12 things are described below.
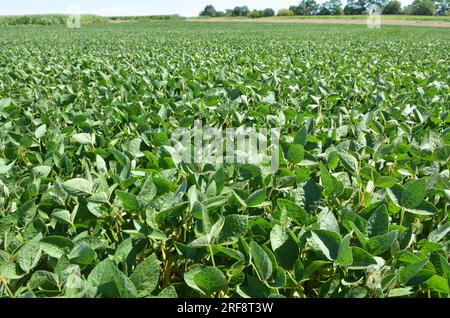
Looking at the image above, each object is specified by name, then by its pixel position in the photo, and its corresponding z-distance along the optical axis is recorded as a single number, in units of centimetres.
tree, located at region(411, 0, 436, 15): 11019
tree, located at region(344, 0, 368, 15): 11412
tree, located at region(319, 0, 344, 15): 12192
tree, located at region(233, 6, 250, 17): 11819
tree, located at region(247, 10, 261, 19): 9545
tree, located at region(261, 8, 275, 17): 10194
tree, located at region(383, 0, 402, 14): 11107
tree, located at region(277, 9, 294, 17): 10394
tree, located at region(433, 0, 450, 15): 12006
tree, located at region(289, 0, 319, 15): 11959
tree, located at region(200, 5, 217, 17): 11804
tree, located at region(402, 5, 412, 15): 11093
